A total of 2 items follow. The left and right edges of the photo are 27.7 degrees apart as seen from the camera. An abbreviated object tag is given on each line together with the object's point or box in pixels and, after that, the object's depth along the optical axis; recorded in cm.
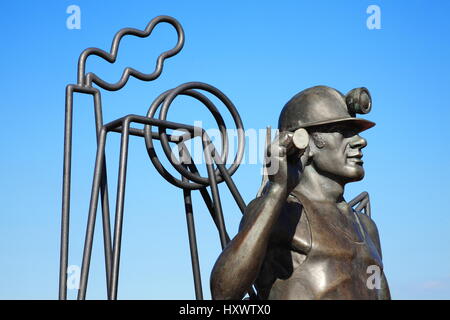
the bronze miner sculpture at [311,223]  551
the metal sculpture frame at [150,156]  566
